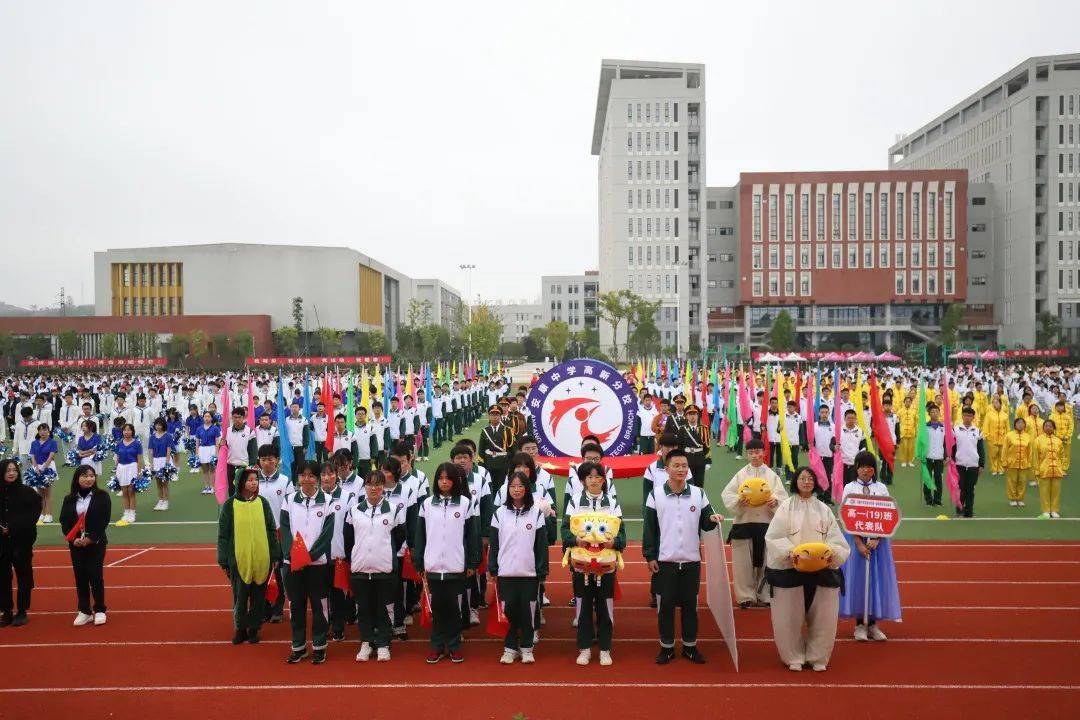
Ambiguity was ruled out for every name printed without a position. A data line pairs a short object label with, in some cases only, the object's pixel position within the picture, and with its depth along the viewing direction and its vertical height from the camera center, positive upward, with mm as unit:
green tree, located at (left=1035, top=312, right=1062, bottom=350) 65438 +1662
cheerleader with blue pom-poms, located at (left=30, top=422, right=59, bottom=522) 11586 -1507
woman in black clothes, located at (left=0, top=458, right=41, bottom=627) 7434 -1711
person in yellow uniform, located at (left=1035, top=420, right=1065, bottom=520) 11320 -1687
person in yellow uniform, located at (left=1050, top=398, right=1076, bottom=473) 14148 -1241
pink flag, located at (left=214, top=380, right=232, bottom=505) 11797 -1842
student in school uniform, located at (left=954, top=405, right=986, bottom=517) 11852 -1567
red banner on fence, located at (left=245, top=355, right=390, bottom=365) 56938 -608
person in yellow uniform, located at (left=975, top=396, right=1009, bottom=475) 14875 -1423
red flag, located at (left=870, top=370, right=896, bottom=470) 13312 -1303
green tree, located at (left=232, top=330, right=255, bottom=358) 64312 +618
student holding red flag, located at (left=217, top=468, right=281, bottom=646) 6887 -1702
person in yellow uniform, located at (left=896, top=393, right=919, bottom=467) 17172 -1654
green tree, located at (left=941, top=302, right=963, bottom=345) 68875 +2463
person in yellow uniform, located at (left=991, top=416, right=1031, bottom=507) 12078 -1609
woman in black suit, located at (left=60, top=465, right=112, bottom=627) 7316 -1670
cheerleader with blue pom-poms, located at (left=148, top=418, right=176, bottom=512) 13055 -1733
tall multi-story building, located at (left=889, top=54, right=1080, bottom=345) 70000 +14337
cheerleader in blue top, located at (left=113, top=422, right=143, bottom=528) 12156 -1696
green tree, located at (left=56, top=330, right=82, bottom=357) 61656 +774
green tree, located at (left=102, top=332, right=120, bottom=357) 61688 +611
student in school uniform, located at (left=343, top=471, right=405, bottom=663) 6469 -1682
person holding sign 6703 -1897
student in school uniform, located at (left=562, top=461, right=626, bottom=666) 6340 -1879
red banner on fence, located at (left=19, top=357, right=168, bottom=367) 54812 -705
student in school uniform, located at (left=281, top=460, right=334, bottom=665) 6488 -1624
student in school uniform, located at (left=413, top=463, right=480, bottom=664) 6410 -1602
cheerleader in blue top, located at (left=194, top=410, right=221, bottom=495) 14672 -1670
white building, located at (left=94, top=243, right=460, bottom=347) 72875 +6540
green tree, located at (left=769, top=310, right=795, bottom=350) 67688 +1597
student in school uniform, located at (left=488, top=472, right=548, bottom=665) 6348 -1636
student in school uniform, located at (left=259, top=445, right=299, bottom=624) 7746 -1329
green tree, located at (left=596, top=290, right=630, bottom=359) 64562 +3665
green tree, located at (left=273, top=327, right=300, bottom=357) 69062 +1087
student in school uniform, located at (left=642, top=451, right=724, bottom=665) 6395 -1605
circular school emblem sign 11023 -793
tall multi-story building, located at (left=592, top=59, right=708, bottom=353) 71188 +14978
